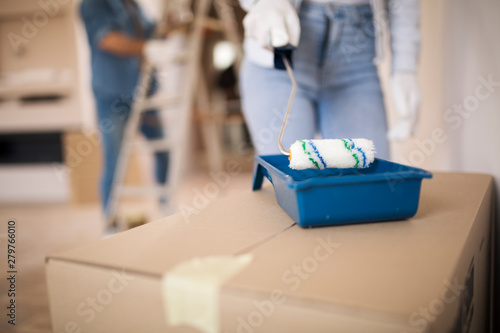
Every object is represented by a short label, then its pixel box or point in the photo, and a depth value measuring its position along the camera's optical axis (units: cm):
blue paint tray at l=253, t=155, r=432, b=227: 46
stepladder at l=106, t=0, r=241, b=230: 192
